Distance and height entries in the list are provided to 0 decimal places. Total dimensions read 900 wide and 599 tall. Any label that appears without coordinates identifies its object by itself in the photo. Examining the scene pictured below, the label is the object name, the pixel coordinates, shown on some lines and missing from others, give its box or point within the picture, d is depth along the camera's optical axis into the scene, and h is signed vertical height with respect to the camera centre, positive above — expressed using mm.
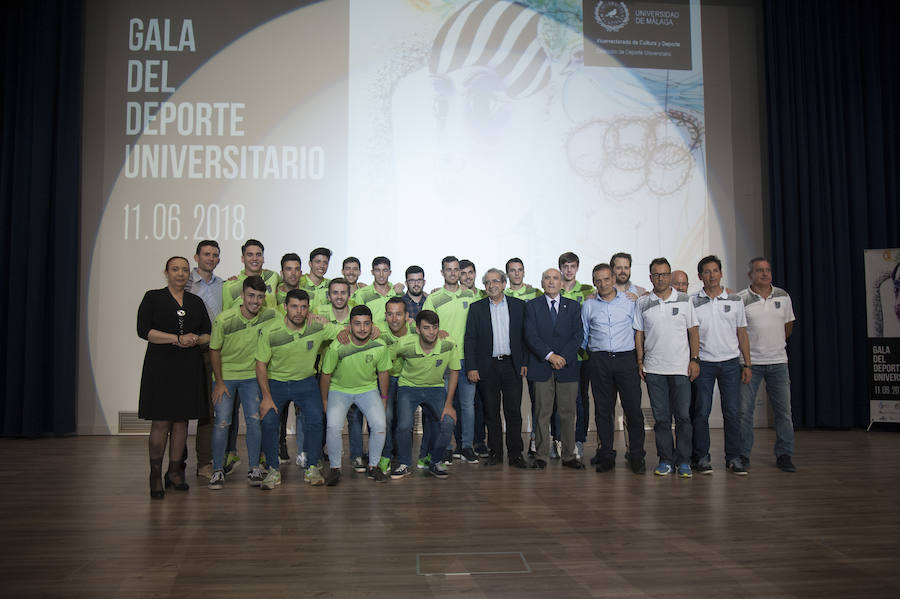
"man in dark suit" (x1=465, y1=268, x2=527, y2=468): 4426 -149
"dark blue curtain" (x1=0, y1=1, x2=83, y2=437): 5867 +1228
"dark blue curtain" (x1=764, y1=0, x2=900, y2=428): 6371 +1694
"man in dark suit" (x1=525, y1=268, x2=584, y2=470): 4320 -126
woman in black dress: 3463 -139
